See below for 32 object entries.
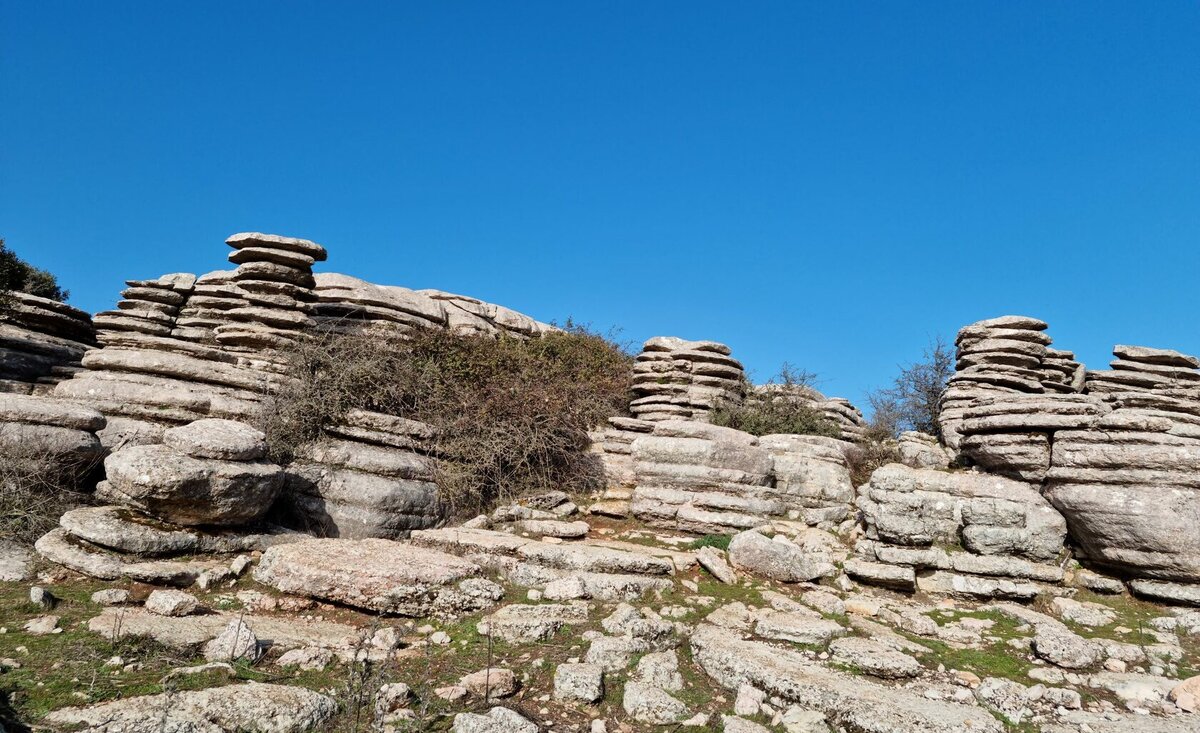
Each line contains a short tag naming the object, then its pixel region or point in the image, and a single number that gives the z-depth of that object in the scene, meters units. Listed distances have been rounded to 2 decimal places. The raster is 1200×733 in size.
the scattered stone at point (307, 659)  5.06
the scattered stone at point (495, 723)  4.21
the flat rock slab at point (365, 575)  6.30
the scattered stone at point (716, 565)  7.55
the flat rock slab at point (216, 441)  7.21
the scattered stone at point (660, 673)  5.12
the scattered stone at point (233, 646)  4.94
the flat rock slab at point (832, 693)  4.57
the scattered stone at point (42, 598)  5.57
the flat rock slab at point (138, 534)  6.68
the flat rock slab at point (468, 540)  7.60
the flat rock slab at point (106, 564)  6.36
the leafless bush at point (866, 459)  11.48
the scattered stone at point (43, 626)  5.14
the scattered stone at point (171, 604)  5.78
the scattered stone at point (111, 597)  5.88
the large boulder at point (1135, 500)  7.51
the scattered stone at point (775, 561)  7.66
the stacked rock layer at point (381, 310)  12.48
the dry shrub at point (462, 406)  9.56
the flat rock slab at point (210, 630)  5.13
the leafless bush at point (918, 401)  16.95
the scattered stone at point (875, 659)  5.44
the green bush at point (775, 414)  12.79
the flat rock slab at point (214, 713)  3.86
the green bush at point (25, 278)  15.15
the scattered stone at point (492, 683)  4.75
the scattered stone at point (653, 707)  4.68
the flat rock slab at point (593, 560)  7.35
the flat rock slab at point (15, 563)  6.17
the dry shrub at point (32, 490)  6.98
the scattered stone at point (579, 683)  4.82
